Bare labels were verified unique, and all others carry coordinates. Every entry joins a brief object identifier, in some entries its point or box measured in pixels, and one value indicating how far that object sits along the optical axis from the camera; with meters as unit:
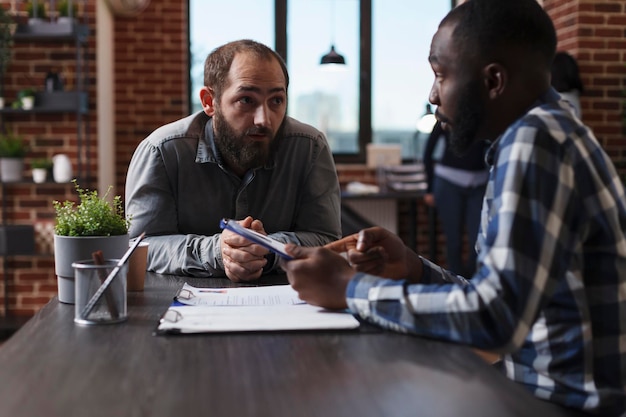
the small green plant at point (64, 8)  4.45
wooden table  0.80
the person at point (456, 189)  4.48
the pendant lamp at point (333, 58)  5.26
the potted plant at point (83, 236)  1.37
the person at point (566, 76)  4.59
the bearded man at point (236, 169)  2.01
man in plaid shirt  0.99
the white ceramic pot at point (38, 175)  4.45
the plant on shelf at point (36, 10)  4.39
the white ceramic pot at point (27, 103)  4.36
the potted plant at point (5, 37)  4.26
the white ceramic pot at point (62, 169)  4.43
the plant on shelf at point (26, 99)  4.36
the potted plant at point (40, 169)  4.45
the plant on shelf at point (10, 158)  4.41
